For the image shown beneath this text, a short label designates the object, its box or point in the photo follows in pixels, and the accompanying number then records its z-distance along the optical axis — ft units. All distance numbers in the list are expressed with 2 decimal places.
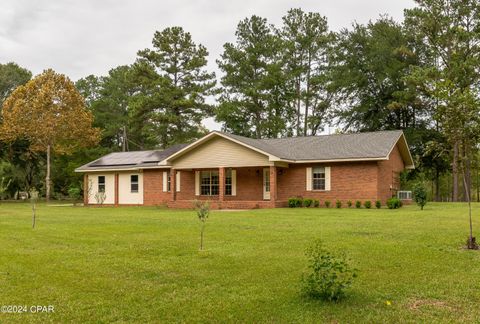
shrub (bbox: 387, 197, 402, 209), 68.23
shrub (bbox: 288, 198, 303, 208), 75.87
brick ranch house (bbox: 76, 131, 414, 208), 74.43
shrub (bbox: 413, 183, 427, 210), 63.67
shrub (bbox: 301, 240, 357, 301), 18.03
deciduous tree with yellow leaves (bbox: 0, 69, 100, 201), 110.73
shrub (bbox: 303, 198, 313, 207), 75.31
